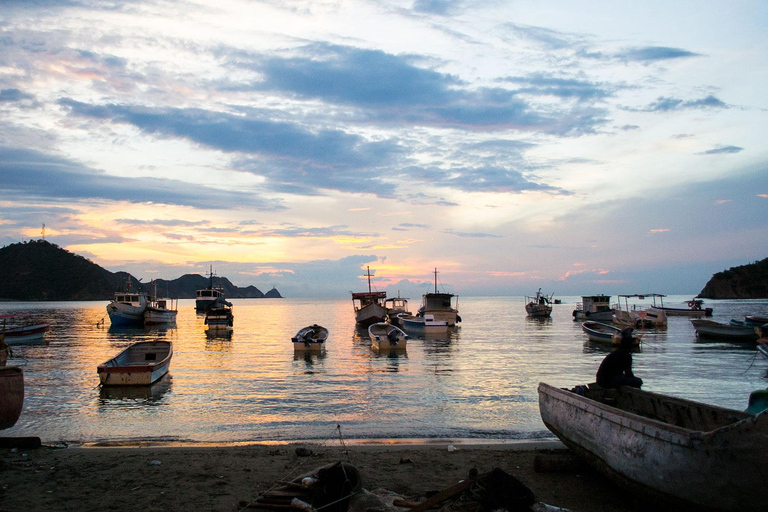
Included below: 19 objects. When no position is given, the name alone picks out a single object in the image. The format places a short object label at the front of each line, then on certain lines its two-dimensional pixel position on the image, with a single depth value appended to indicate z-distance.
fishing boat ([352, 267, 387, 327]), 61.16
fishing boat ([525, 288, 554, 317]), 84.88
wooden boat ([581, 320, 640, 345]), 38.10
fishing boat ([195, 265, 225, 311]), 101.75
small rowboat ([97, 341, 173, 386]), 19.47
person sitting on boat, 10.07
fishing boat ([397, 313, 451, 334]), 48.09
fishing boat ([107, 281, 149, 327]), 61.12
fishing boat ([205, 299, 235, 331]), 54.41
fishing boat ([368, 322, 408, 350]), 34.41
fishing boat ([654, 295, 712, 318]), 75.81
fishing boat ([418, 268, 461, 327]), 55.06
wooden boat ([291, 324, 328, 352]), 32.47
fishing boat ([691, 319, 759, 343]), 40.53
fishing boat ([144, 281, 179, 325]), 63.28
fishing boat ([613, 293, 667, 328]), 55.41
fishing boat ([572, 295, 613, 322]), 61.88
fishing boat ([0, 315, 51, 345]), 39.94
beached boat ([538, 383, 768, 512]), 5.77
